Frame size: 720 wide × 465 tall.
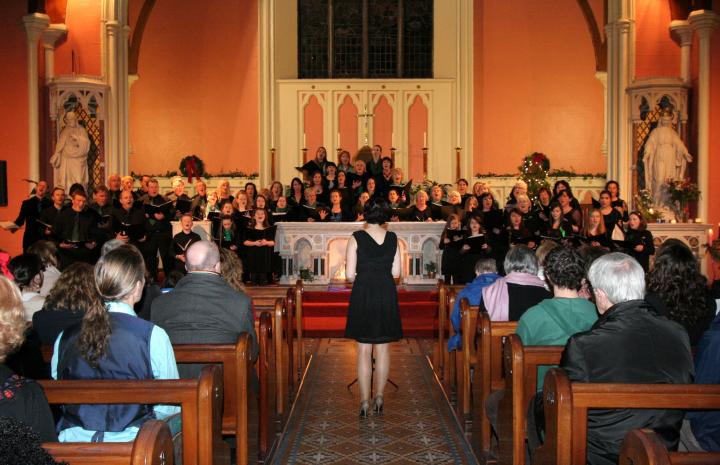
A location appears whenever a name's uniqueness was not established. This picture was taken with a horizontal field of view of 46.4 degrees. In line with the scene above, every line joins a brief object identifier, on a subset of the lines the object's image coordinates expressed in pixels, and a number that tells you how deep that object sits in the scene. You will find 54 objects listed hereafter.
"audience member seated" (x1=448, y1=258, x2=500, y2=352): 6.05
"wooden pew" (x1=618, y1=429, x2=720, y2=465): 2.13
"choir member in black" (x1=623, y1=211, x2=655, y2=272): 10.13
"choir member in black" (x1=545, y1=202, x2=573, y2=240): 10.23
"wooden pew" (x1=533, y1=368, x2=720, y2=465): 2.86
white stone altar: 11.48
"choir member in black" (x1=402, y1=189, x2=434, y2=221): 11.91
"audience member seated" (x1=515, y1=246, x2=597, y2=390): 3.96
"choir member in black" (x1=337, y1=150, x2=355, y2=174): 13.27
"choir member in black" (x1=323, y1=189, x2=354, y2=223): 11.83
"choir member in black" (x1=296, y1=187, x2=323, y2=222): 11.80
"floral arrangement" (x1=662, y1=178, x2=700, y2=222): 12.19
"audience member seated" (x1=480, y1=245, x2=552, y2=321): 5.12
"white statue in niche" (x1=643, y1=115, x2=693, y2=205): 12.62
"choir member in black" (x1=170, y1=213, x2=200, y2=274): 10.36
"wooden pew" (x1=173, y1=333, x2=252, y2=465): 3.94
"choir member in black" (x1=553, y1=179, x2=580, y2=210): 10.96
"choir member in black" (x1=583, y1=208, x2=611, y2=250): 9.94
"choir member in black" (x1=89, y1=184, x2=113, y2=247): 10.61
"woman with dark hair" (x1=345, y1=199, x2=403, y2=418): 6.00
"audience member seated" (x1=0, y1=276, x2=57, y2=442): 2.29
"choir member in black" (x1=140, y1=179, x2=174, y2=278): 11.05
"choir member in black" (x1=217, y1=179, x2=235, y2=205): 11.88
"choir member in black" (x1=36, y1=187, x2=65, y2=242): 10.68
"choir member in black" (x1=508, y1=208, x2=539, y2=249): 10.23
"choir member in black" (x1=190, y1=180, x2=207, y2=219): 11.82
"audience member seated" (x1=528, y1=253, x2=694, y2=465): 3.07
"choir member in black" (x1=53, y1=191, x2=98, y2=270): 10.55
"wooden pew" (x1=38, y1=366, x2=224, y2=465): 2.94
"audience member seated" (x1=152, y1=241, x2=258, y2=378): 4.24
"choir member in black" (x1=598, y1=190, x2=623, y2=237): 10.71
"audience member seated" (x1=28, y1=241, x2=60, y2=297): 6.11
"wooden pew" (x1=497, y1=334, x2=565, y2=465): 3.70
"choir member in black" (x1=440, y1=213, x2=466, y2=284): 10.62
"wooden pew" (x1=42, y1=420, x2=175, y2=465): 2.21
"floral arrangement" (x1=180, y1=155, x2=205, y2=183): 15.80
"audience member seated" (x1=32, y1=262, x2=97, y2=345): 4.06
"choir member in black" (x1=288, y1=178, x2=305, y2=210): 12.07
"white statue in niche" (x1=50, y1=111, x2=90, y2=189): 12.80
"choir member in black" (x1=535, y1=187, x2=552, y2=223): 10.87
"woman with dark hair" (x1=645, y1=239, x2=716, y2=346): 4.20
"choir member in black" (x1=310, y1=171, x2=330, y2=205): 12.50
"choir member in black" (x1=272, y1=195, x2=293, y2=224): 11.76
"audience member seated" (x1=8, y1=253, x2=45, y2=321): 4.75
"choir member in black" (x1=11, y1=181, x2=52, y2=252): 11.02
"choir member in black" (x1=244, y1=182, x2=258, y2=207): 11.80
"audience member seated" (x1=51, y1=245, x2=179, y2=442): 3.15
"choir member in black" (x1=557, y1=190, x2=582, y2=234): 10.59
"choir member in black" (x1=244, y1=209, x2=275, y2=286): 11.16
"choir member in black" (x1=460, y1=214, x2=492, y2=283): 10.35
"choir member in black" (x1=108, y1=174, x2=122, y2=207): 11.52
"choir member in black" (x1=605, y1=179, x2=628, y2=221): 11.01
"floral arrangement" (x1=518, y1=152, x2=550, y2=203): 14.19
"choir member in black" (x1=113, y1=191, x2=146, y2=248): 10.74
